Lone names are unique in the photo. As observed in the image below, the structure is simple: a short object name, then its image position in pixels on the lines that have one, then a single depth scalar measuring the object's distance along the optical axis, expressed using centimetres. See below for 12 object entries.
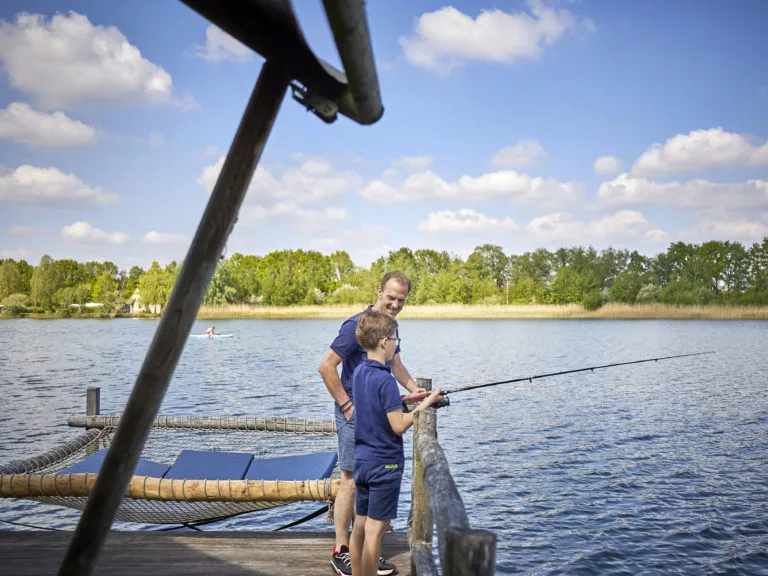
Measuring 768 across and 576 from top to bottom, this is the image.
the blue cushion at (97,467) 537
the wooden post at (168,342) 192
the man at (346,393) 375
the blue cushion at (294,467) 518
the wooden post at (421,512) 375
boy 326
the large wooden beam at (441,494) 188
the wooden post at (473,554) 163
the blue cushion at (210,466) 540
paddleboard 4263
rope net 480
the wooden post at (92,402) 734
